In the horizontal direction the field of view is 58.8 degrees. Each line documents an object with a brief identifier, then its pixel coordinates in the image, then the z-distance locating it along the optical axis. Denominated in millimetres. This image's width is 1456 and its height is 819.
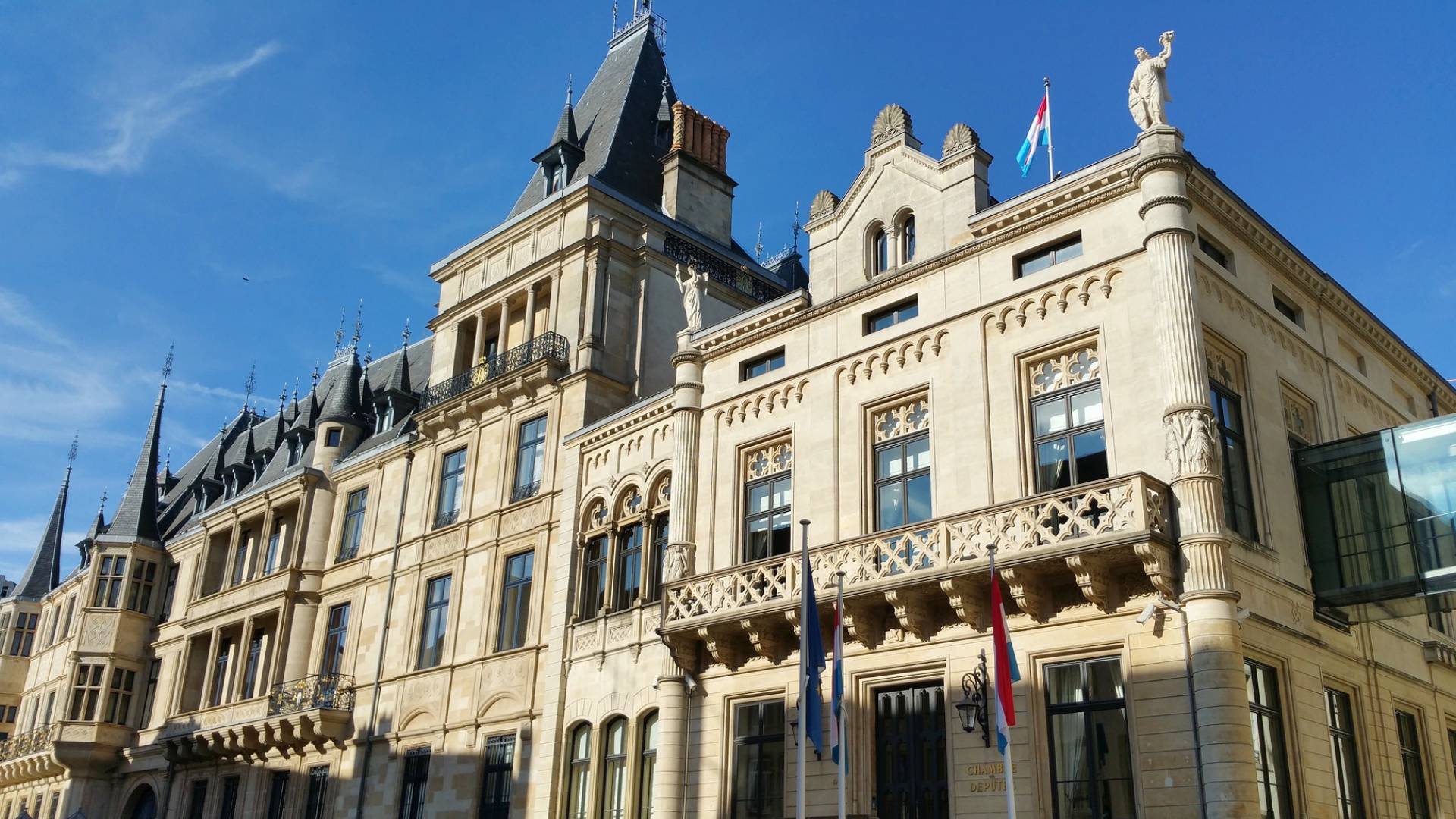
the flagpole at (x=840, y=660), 16969
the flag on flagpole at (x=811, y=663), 17562
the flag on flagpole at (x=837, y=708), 17266
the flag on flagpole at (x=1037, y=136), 22312
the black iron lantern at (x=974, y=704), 17828
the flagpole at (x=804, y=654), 17453
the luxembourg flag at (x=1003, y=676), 16172
